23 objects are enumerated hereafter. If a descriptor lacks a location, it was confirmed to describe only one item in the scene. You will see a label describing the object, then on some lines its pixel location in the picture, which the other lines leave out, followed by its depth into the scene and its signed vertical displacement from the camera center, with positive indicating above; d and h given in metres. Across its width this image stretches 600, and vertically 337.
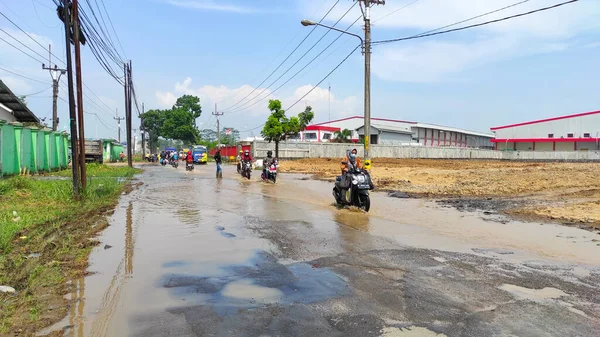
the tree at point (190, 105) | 90.88 +9.46
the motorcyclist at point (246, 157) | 25.03 -0.34
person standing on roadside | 26.04 -0.79
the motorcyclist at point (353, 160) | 12.30 -0.26
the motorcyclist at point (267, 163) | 22.04 -0.61
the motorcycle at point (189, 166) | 33.41 -1.12
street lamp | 17.83 +2.62
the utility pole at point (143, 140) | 66.29 +1.70
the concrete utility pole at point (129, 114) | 38.78 +3.29
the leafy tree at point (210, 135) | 133.00 +4.80
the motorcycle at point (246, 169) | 24.72 -1.00
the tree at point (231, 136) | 103.86 +4.25
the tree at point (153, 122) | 95.12 +6.32
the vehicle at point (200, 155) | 53.28 -0.47
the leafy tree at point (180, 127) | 86.88 +4.77
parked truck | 40.58 +0.05
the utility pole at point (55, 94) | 36.12 +4.75
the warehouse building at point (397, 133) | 65.19 +2.88
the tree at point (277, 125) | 38.84 +2.26
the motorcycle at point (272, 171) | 21.80 -1.02
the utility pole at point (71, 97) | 13.41 +1.66
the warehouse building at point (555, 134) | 65.60 +2.51
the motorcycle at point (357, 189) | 11.73 -1.05
